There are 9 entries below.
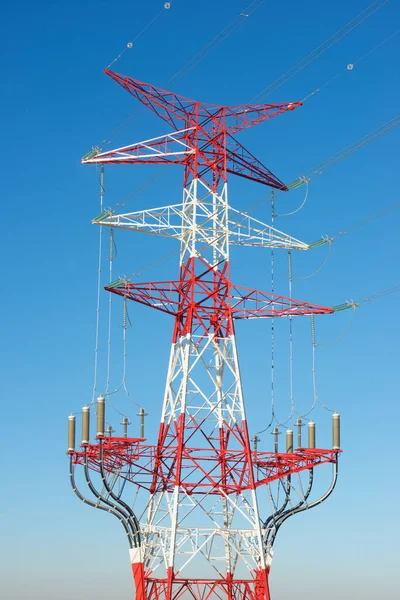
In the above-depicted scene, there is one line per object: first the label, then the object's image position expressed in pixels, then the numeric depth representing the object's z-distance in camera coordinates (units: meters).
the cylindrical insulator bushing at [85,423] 74.88
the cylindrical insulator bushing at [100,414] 74.81
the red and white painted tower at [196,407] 74.88
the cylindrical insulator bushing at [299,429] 79.38
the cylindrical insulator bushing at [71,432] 74.81
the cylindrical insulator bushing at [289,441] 79.94
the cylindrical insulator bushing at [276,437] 80.94
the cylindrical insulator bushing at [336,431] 76.75
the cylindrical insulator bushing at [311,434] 77.81
